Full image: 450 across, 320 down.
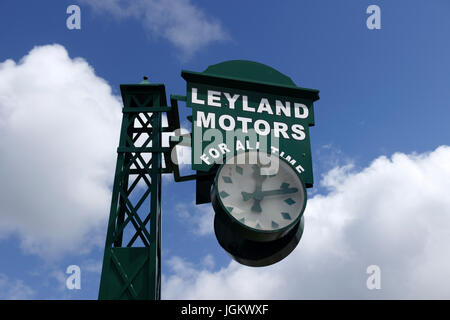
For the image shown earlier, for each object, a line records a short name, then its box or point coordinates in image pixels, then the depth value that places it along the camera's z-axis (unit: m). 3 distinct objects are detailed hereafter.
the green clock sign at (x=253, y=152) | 10.34
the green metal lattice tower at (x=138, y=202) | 10.25
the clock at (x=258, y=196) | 10.12
